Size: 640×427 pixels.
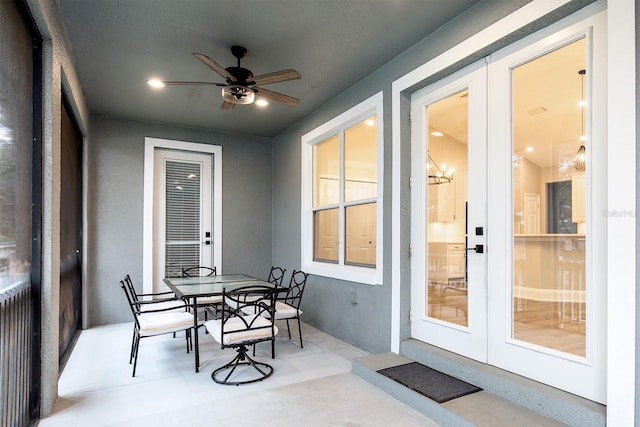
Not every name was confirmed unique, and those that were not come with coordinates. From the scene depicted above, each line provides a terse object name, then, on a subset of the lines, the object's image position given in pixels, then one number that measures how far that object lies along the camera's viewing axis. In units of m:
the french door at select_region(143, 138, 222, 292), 5.28
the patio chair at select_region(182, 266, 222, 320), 4.10
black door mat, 2.47
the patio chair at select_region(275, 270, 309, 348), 3.71
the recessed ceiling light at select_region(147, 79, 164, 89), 3.23
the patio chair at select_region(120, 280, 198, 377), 3.08
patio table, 3.25
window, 3.88
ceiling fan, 2.98
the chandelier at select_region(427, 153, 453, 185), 3.11
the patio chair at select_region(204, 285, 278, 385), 2.92
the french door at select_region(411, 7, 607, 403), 2.10
